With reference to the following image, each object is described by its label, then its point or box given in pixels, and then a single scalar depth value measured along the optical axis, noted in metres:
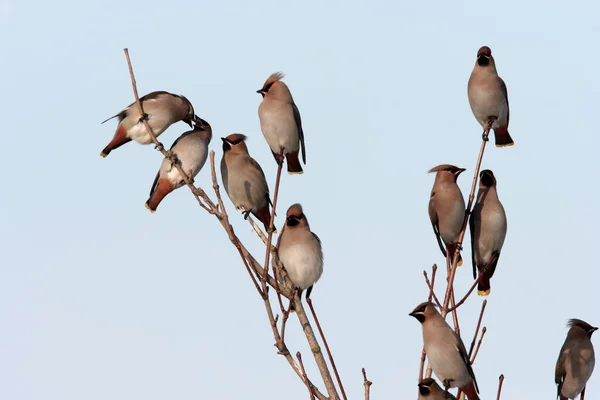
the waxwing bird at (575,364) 13.20
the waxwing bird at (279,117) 12.27
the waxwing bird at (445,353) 10.74
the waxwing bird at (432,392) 11.16
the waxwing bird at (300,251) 10.63
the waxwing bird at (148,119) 13.56
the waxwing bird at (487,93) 13.82
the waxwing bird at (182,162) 13.63
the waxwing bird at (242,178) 13.65
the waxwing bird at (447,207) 11.95
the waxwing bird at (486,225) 12.23
